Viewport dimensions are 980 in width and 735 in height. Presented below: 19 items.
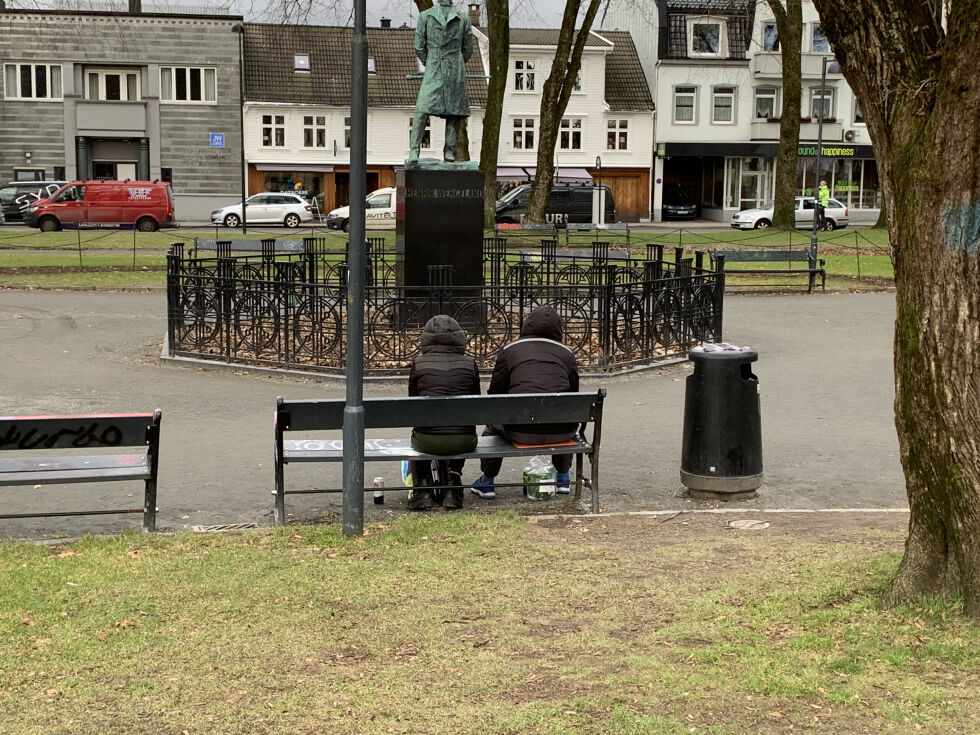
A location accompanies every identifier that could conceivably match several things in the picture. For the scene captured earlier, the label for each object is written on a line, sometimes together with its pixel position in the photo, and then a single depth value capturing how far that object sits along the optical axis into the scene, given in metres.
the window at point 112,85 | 57.91
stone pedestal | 16.47
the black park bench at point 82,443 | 7.64
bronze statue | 17.03
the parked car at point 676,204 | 62.19
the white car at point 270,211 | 49.16
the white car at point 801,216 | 50.50
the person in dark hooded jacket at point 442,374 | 8.88
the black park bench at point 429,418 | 8.26
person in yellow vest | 47.12
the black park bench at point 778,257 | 25.95
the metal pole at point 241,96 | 54.43
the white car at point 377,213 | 48.31
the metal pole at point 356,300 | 7.50
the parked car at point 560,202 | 49.88
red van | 45.19
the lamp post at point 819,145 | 27.08
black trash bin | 8.99
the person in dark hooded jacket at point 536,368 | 9.20
